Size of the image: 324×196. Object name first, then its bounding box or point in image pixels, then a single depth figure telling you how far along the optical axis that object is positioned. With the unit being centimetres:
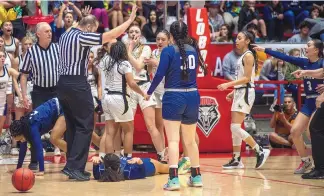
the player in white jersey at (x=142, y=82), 1130
